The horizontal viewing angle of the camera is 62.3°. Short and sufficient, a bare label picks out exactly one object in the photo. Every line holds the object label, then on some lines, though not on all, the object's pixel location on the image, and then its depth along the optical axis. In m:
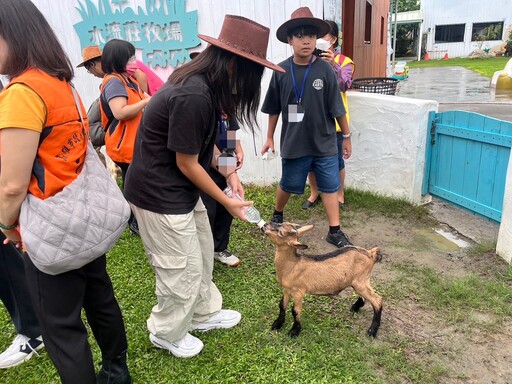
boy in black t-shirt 3.54
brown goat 2.43
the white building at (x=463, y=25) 29.06
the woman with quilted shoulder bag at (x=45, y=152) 1.45
